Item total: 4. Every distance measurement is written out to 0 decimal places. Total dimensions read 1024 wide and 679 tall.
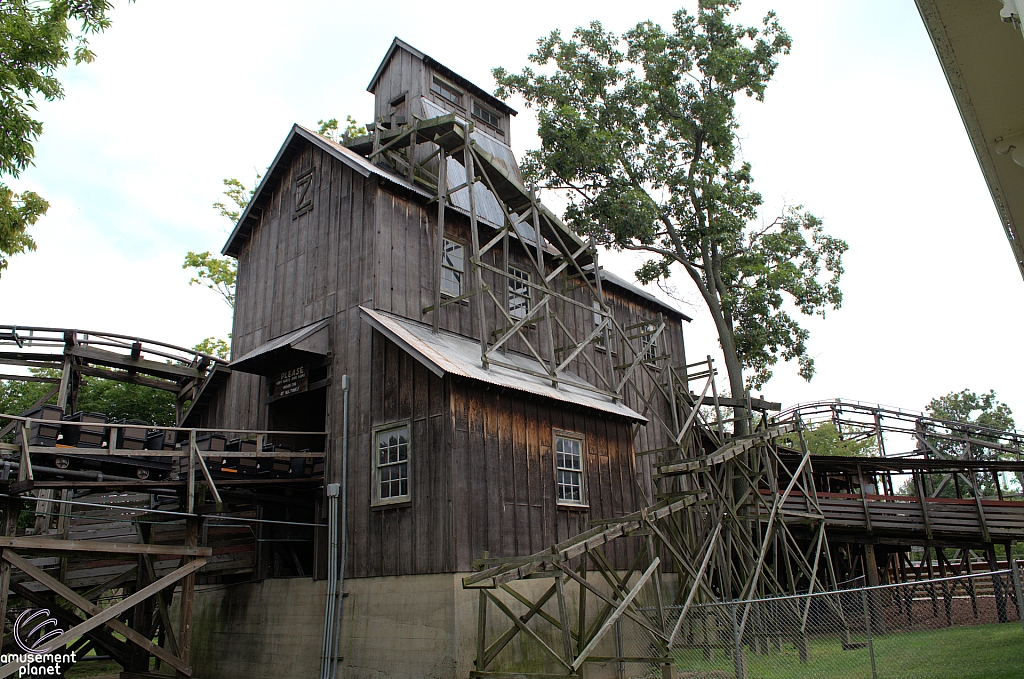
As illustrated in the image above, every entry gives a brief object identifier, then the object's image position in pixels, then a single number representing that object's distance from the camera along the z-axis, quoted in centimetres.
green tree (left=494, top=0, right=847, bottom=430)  2397
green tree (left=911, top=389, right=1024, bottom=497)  7050
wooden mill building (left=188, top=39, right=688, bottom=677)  1285
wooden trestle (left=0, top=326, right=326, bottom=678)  1168
